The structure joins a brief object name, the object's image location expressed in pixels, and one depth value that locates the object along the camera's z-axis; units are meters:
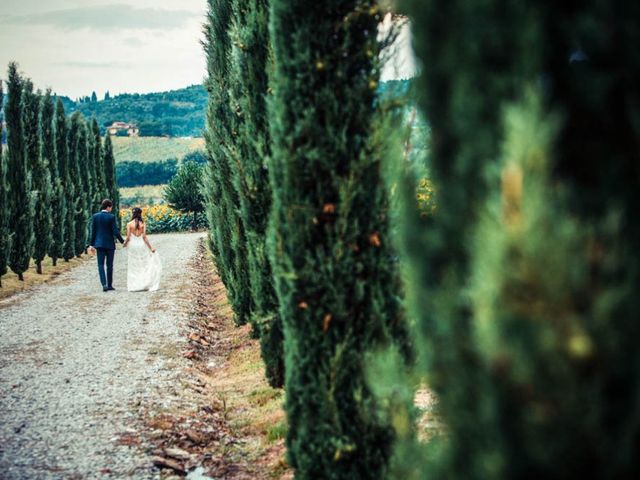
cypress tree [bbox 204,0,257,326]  9.26
